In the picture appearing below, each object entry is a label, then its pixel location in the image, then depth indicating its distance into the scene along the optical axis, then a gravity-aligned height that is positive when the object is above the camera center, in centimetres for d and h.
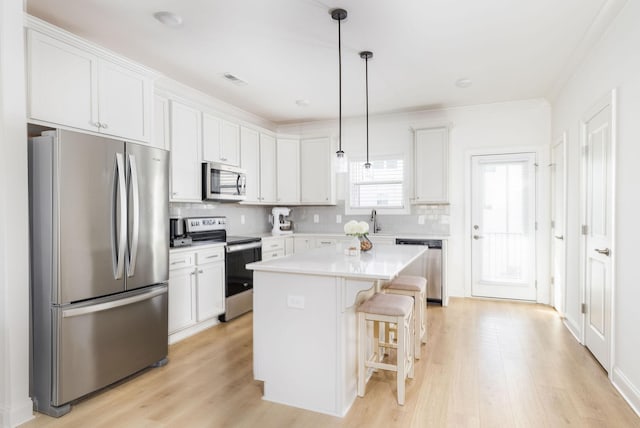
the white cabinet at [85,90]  234 +89
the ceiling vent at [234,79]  381 +143
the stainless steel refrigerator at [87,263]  221 -33
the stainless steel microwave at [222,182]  402 +34
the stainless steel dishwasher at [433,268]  471 -76
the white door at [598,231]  269 -18
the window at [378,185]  542 +39
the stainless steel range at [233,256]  400 -52
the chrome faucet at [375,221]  541 -16
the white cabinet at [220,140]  409 +84
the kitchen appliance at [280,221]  542 -16
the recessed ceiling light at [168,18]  261 +142
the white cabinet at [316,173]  546 +57
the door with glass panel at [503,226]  482 -23
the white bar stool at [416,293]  303 -72
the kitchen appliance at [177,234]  354 -22
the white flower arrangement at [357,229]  291 -15
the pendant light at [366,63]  327 +141
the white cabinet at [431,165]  492 +61
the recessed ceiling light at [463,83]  402 +143
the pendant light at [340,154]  257 +46
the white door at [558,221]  400 -15
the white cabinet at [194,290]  339 -78
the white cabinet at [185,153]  369 +62
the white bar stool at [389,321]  233 -77
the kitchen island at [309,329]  220 -75
